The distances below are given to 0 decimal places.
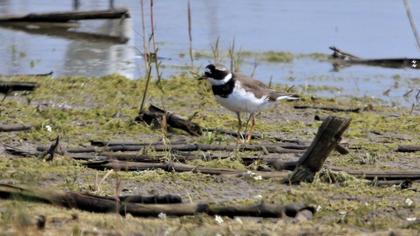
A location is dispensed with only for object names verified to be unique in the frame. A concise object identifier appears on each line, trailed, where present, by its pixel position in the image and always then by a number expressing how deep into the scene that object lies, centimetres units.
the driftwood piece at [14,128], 1544
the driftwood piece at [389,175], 1287
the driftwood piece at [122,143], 1440
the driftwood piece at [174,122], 1576
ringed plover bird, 1545
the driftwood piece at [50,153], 1331
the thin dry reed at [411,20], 937
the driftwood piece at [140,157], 1342
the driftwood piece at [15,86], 1888
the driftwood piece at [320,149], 1205
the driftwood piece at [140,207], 1052
